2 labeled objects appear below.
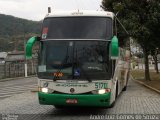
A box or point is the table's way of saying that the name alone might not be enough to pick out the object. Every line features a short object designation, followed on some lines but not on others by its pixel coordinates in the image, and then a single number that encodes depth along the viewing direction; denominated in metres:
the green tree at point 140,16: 25.98
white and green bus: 11.75
